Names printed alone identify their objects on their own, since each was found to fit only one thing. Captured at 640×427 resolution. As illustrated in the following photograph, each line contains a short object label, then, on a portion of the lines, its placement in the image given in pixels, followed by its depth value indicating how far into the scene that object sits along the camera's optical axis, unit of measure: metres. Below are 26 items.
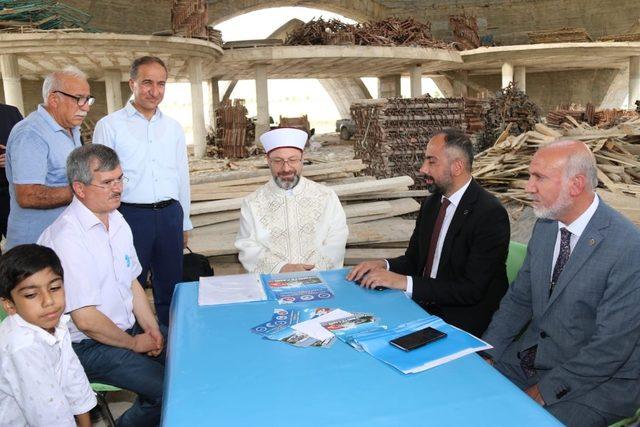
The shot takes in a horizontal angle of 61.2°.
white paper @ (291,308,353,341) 2.33
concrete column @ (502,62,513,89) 22.05
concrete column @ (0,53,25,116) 13.11
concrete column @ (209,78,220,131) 23.97
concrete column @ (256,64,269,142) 18.20
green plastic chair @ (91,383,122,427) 2.97
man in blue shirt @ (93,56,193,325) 4.19
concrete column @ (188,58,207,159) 15.77
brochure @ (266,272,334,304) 2.86
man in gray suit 2.40
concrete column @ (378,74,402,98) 24.64
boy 2.35
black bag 4.95
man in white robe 4.07
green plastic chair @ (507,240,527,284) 3.49
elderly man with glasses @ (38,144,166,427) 2.84
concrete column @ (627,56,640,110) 22.33
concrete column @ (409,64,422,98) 20.98
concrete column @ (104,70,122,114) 17.08
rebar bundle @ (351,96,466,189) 10.37
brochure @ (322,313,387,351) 2.30
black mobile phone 2.19
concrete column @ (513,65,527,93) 23.07
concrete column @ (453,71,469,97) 26.27
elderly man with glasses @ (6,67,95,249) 3.59
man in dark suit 3.18
